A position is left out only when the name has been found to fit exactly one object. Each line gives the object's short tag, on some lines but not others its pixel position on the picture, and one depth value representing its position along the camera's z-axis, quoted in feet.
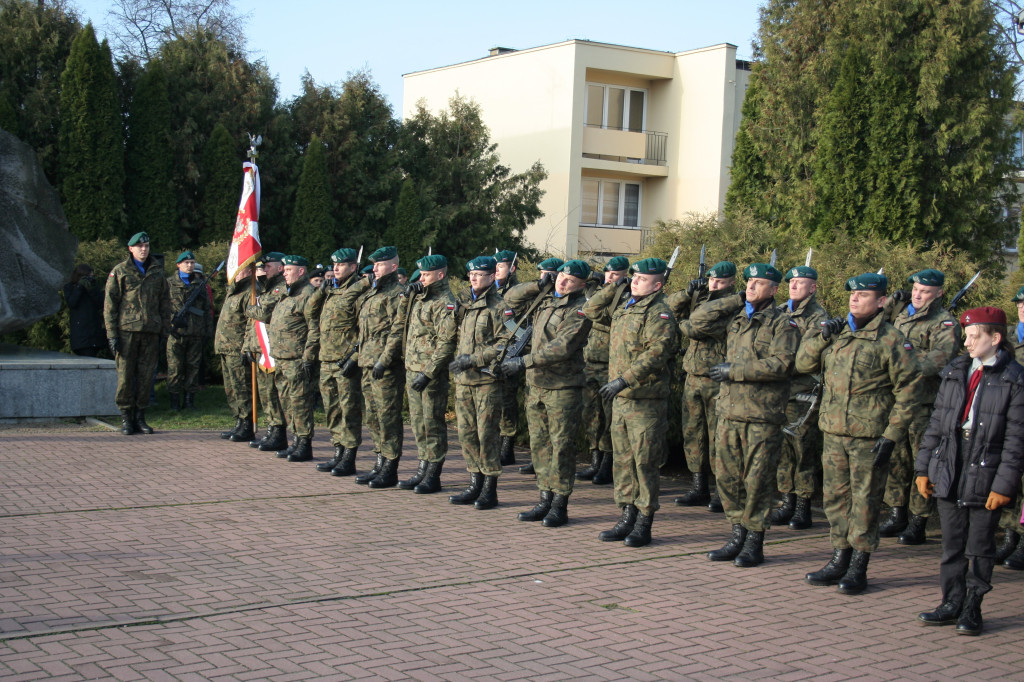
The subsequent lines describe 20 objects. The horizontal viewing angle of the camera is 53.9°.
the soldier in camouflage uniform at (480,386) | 26.94
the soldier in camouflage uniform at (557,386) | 25.39
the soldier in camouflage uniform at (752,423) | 21.91
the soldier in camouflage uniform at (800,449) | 25.89
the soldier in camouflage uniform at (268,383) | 35.37
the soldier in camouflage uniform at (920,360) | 24.53
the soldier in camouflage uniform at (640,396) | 23.49
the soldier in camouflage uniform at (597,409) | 31.91
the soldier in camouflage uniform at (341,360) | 31.09
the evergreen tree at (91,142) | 62.08
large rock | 40.98
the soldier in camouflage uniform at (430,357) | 28.25
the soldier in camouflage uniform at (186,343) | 43.83
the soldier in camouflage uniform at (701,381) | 27.81
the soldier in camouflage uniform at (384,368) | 29.50
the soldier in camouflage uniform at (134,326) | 38.06
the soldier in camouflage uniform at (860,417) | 20.03
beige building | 95.30
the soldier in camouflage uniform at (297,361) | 32.76
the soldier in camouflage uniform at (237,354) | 38.04
